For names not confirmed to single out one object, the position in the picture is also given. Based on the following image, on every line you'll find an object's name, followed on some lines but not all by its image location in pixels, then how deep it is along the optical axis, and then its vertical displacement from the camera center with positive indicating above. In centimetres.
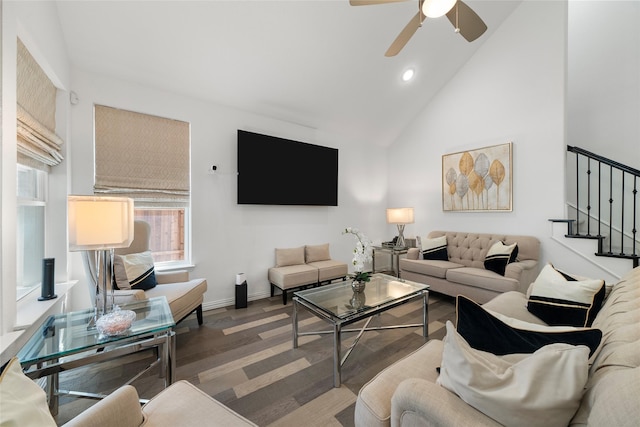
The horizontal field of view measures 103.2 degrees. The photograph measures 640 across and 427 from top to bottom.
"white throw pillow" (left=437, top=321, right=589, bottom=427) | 71 -51
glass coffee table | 189 -78
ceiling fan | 177 +157
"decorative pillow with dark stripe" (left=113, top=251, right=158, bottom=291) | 220 -54
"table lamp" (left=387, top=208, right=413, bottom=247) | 428 -6
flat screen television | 342 +61
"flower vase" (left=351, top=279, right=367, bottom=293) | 240 -69
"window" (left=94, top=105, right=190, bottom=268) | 263 +47
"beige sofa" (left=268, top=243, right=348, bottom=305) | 333 -78
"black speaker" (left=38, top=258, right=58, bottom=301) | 179 -48
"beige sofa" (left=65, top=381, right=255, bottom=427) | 91 -82
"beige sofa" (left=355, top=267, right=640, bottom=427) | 61 -55
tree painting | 362 +51
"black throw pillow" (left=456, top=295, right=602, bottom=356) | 89 -45
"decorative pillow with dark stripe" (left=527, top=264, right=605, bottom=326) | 152 -55
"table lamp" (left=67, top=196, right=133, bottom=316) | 139 -6
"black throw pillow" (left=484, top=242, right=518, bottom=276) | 311 -55
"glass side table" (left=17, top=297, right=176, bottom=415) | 124 -69
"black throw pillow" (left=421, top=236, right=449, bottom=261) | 383 -55
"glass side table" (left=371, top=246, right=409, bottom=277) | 414 -67
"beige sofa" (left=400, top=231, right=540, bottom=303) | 288 -73
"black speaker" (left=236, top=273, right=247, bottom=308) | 319 -100
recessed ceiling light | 382 +211
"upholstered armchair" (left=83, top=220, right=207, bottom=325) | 196 -71
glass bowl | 141 -63
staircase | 312 +13
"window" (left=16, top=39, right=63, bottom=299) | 170 +43
